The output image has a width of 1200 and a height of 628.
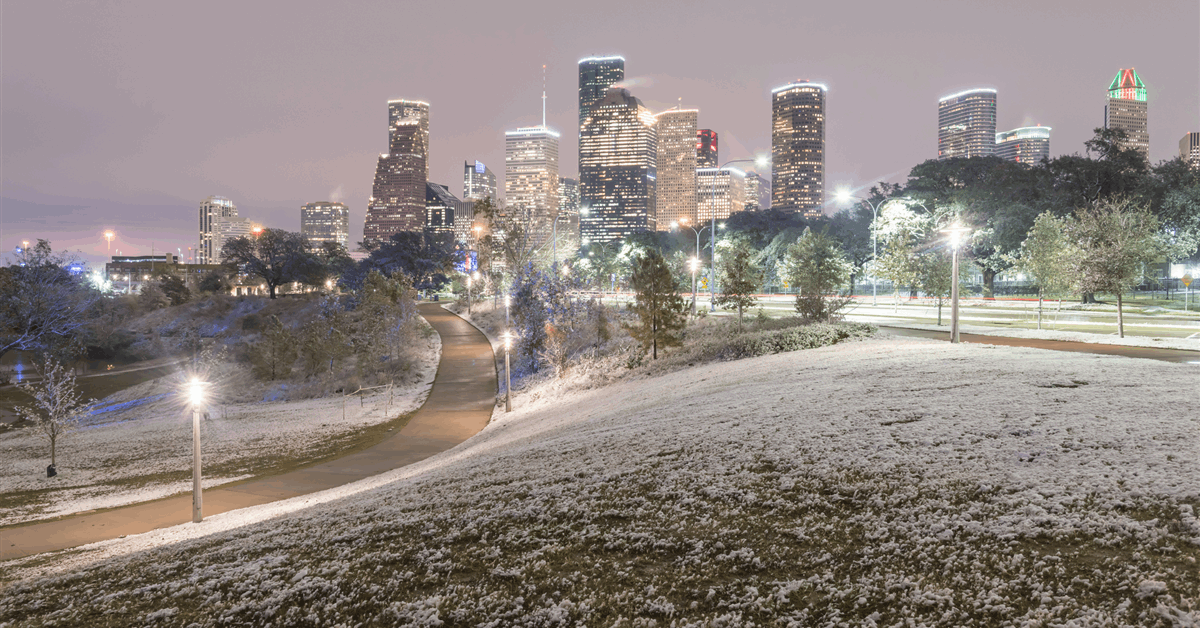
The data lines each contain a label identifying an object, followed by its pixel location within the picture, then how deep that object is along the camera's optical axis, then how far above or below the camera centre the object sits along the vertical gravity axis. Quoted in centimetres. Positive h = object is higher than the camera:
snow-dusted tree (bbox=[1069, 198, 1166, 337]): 2280 +166
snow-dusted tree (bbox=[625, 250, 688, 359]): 2647 -56
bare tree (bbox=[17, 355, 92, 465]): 2059 -422
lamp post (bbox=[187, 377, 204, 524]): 1348 -355
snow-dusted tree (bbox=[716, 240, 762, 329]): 3016 +59
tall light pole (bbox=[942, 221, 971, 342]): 2031 +82
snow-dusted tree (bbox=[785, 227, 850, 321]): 2962 +83
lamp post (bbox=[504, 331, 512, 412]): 2581 -436
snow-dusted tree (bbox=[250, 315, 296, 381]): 4284 -451
